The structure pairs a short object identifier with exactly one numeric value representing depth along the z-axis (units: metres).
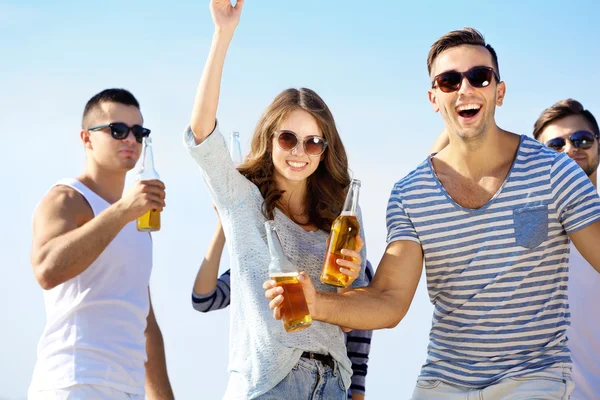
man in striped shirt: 4.66
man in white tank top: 6.32
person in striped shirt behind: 6.46
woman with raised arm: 4.64
